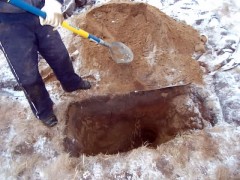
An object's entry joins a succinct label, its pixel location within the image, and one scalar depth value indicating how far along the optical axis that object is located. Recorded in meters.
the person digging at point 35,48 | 1.54
